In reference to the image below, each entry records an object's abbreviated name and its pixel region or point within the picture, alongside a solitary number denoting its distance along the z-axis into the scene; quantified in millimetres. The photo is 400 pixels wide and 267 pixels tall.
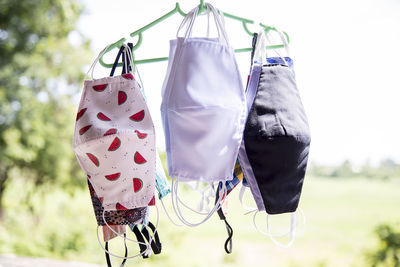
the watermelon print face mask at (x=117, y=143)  930
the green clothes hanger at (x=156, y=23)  1021
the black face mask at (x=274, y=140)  922
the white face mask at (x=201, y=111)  877
